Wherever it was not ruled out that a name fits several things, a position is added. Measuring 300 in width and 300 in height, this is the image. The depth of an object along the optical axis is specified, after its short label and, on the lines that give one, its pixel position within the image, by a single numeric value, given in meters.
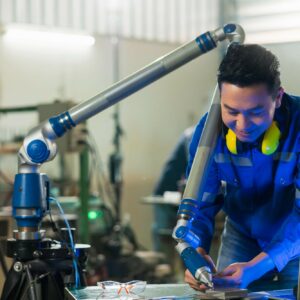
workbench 2.52
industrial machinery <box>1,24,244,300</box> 2.71
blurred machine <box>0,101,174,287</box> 5.60
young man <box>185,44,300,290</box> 2.68
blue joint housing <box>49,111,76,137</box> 2.77
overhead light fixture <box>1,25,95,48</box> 7.09
